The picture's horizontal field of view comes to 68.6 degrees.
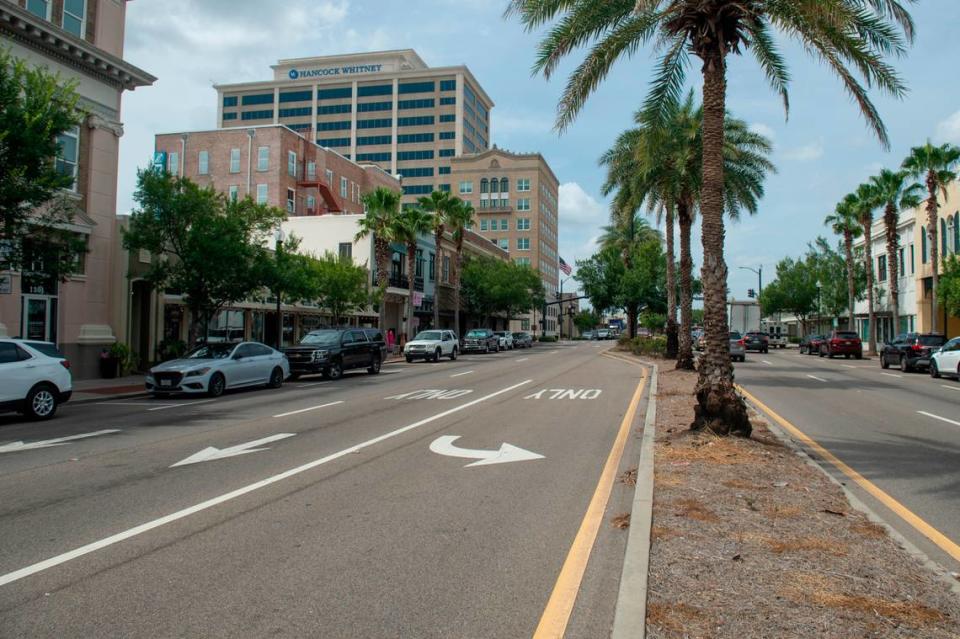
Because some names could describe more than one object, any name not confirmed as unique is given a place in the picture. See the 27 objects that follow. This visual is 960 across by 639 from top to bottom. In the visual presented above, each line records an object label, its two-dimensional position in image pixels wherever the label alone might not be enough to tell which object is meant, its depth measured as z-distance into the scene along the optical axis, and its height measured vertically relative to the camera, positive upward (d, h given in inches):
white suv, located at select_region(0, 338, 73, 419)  508.1 -34.9
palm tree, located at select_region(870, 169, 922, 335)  1656.0 +328.1
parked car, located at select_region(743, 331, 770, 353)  2023.5 -1.0
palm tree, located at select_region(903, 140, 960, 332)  1489.9 +374.6
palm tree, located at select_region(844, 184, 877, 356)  1732.3 +317.4
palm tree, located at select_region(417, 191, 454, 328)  1835.6 +346.7
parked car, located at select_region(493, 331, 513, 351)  2267.0 -6.7
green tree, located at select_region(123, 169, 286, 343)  862.5 +120.1
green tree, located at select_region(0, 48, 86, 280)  573.0 +138.4
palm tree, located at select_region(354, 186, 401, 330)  1562.5 +264.0
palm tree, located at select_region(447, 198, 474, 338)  1863.9 +317.2
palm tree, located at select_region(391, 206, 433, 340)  1592.0 +251.6
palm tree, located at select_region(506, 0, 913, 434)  414.9 +198.0
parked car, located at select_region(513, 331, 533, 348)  2503.2 -6.7
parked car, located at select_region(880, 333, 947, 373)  1113.4 -12.8
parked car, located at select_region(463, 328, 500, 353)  1927.9 -9.2
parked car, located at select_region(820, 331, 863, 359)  1642.5 -5.6
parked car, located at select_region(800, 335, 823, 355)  1802.4 -7.4
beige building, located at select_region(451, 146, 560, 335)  4315.9 +867.8
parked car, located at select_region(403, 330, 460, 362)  1439.5 -18.5
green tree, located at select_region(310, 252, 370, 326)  1326.3 +99.8
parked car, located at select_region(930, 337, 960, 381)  947.3 -24.3
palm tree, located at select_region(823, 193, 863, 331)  1905.8 +333.1
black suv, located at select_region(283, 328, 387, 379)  936.9 -22.7
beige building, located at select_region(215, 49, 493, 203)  4040.4 +1337.3
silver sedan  705.6 -37.3
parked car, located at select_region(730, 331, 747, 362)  1449.3 -19.7
